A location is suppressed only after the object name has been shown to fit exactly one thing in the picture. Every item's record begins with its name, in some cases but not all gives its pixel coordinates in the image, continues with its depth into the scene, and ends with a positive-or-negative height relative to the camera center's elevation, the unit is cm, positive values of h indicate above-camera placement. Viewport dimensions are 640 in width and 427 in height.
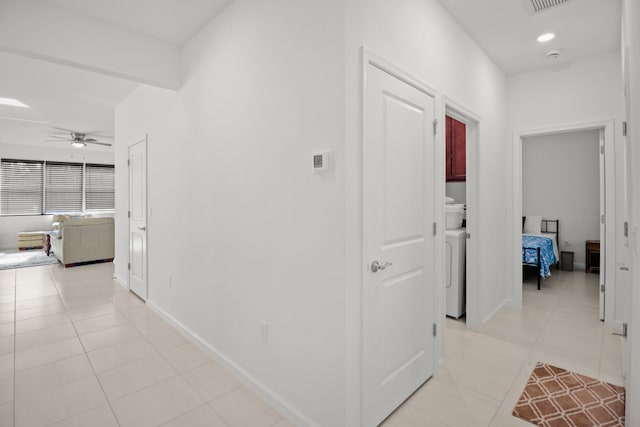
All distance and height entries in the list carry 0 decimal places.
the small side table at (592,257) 525 -79
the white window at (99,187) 939 +75
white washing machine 334 -64
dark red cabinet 385 +76
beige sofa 592 -56
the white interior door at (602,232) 326 -22
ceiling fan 685 +167
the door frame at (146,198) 377 +16
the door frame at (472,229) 309 -18
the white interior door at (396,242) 172 -19
